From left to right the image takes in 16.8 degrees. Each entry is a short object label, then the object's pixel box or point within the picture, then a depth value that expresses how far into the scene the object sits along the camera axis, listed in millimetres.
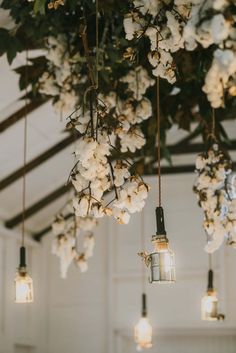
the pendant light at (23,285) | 5070
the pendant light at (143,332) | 7212
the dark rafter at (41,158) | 8102
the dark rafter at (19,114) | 6884
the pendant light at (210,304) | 6458
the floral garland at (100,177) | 3744
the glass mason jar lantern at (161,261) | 3688
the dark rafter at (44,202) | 9211
